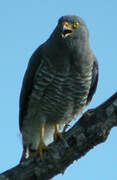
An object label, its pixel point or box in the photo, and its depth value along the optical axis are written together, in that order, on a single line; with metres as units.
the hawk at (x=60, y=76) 11.67
